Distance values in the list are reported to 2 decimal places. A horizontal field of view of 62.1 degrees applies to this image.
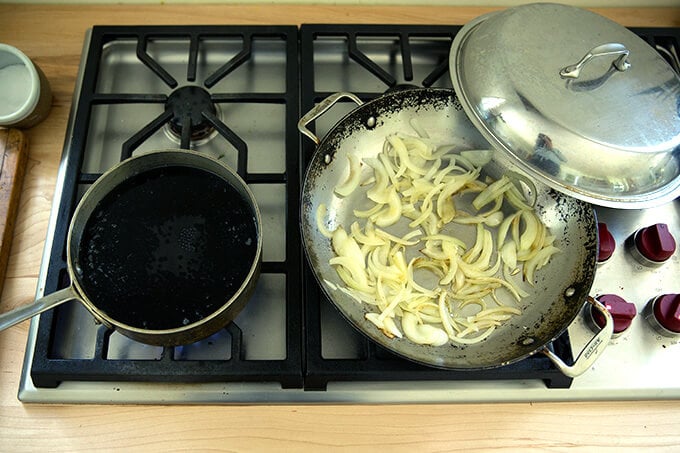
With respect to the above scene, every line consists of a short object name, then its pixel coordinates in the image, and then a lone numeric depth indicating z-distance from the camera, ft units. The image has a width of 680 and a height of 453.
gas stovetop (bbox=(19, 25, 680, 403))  2.31
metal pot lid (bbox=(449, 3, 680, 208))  2.08
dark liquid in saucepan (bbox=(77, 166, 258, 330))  2.17
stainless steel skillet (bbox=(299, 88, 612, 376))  2.27
